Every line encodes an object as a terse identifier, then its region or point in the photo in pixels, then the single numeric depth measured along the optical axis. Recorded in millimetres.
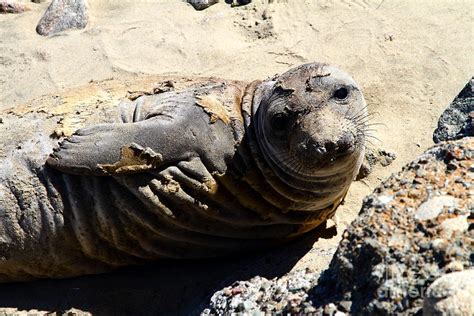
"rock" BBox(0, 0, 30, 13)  6301
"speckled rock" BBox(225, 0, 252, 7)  5934
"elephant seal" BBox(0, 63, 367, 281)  3568
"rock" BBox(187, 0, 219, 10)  5969
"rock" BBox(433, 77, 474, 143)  3082
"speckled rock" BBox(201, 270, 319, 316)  2619
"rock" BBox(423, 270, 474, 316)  1887
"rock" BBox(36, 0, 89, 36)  5945
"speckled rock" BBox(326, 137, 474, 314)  2199
